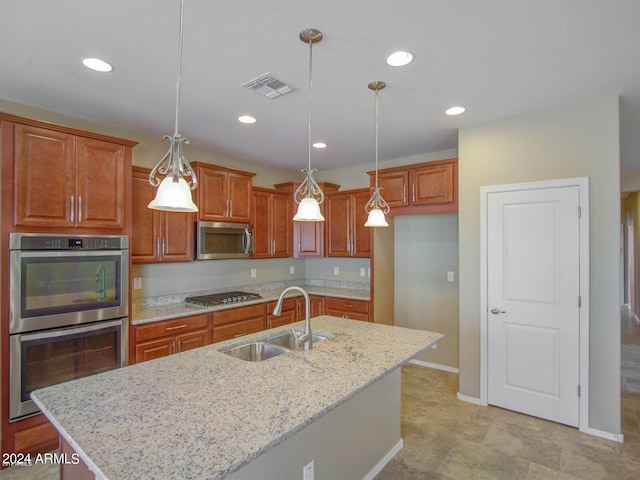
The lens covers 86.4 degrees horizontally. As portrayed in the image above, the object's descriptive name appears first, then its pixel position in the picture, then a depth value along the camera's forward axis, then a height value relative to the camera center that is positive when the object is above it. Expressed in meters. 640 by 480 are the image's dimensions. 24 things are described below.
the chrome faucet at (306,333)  2.10 -0.57
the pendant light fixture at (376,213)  2.51 +0.23
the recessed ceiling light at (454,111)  2.86 +1.14
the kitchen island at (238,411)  1.05 -0.64
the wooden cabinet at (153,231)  3.28 +0.12
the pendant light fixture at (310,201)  2.05 +0.26
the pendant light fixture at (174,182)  1.42 +0.26
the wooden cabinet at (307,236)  4.86 +0.11
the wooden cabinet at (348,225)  4.52 +0.26
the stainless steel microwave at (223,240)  3.73 +0.03
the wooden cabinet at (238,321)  3.57 -0.87
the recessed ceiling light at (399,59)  2.05 +1.15
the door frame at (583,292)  2.75 -0.38
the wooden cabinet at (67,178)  2.40 +0.50
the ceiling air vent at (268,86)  2.36 +1.14
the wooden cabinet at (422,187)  3.55 +0.63
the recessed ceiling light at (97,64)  2.11 +1.13
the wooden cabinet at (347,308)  4.26 -0.83
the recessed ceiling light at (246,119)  3.04 +1.13
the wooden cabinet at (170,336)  2.99 -0.88
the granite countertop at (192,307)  3.12 -0.67
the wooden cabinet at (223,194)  3.77 +0.58
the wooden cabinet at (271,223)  4.46 +0.28
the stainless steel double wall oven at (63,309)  2.36 -0.51
